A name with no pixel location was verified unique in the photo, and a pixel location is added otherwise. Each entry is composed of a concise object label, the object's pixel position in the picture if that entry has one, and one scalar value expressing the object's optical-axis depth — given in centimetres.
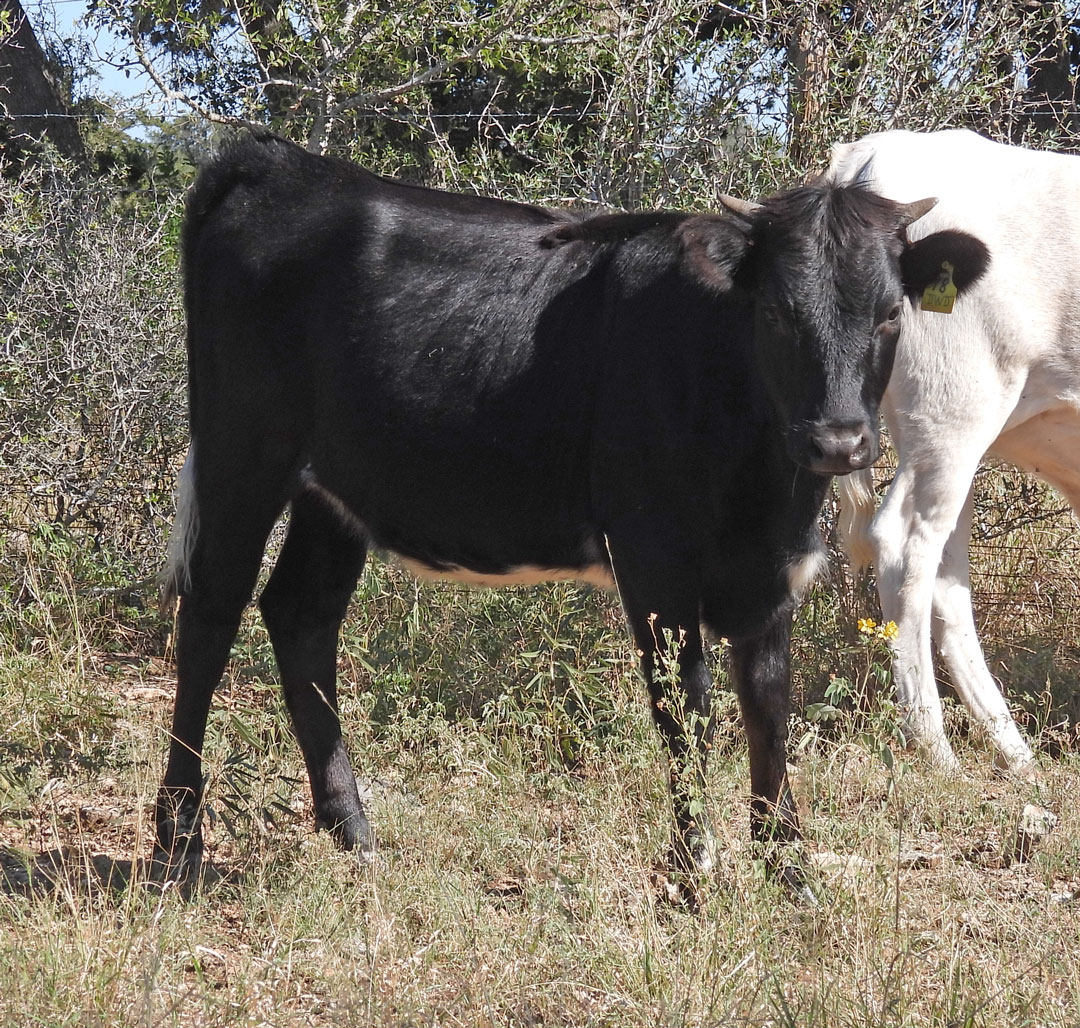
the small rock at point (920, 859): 743
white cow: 964
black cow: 678
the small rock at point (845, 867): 651
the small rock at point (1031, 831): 784
